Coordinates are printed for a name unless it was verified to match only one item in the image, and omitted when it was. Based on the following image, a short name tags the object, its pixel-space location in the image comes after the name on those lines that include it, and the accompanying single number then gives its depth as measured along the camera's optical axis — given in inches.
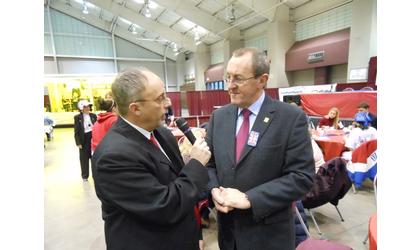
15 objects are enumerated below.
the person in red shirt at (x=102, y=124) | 124.0
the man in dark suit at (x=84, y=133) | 174.7
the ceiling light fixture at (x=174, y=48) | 663.9
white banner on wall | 312.1
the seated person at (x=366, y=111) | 171.9
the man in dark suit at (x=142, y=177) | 35.0
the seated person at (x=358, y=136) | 145.2
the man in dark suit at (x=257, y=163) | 42.4
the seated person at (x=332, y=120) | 201.8
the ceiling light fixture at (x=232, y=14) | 435.2
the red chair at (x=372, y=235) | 41.6
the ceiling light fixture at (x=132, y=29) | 634.8
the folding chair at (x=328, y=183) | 95.7
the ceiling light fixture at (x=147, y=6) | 445.6
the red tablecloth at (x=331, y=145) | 152.2
